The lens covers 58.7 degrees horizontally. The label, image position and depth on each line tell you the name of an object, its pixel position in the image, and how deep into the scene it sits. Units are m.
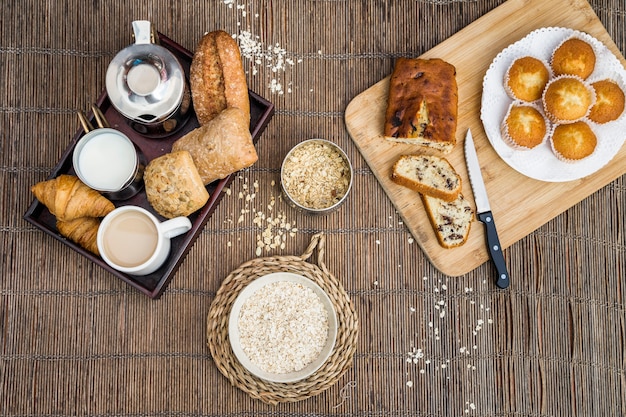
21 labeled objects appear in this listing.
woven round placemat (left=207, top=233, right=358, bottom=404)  1.56
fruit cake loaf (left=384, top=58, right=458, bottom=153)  1.55
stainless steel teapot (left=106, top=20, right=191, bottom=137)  1.36
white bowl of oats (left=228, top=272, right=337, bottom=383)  1.54
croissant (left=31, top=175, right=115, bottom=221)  1.39
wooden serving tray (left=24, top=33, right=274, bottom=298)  1.46
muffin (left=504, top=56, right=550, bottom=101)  1.57
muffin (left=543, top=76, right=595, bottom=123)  1.51
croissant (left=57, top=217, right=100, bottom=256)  1.44
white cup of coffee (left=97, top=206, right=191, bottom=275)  1.38
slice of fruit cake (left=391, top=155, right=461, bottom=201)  1.58
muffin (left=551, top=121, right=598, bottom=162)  1.54
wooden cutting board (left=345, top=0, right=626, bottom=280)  1.63
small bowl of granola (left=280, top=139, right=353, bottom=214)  1.58
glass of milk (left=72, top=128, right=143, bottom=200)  1.41
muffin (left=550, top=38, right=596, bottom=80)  1.55
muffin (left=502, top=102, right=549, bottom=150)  1.55
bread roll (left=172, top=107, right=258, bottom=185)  1.37
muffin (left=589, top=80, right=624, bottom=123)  1.55
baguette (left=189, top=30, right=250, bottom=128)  1.42
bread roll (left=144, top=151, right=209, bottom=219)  1.36
